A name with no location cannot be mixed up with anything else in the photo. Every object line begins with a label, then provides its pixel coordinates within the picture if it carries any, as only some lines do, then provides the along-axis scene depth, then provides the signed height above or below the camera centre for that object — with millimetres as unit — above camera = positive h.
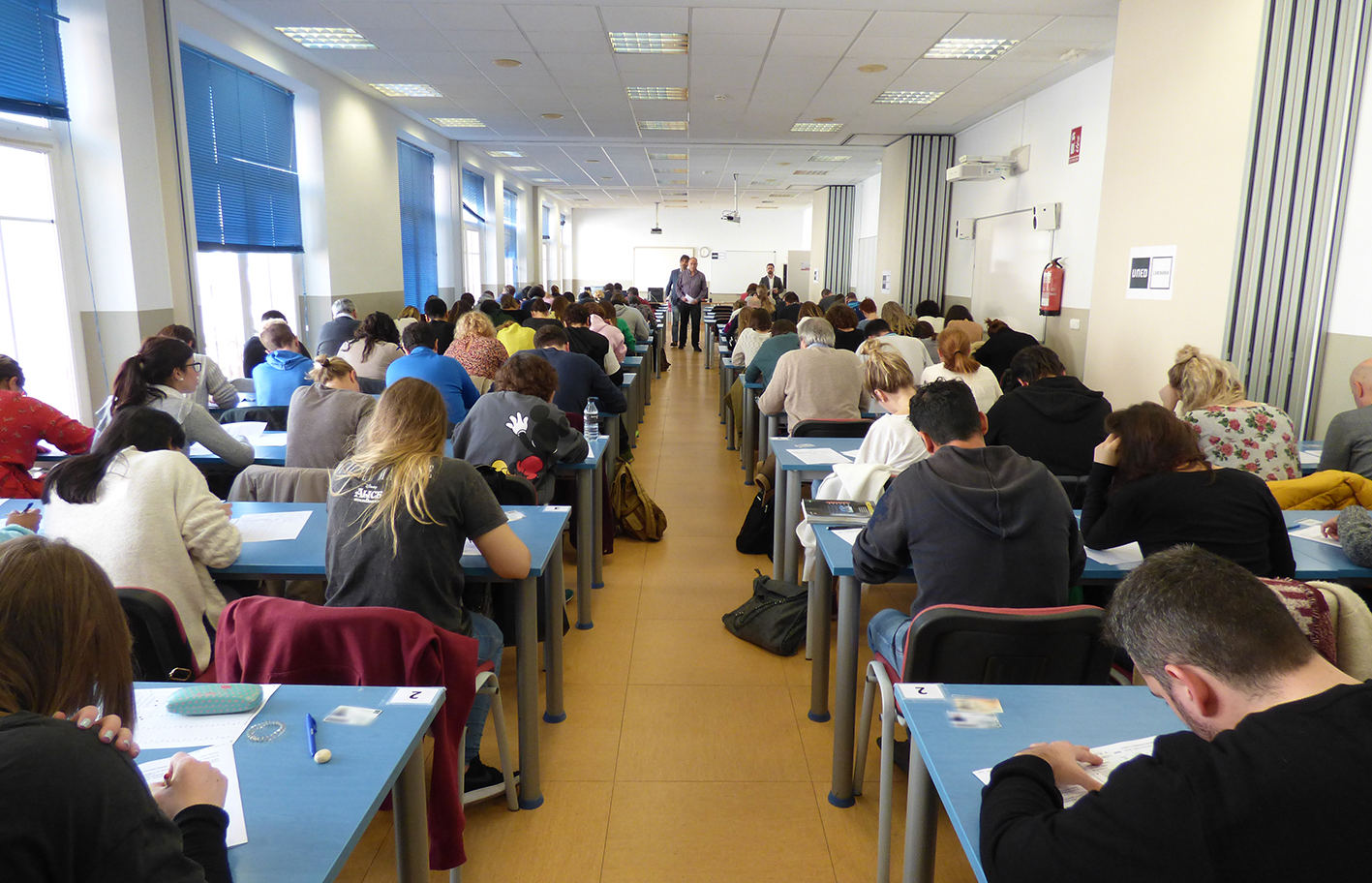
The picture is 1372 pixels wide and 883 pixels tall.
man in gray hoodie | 2006 -577
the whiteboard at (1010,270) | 7914 +158
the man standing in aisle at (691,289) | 13422 -104
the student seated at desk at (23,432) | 3152 -580
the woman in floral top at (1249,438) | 3010 -534
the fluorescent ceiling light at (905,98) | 7882 +1759
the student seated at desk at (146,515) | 2055 -582
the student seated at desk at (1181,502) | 2213 -567
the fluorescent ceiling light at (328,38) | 6309 +1836
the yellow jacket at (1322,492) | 2957 -710
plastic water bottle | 4317 -715
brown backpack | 4836 -1297
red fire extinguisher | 7266 -24
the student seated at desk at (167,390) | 3131 -411
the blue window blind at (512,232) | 17172 +1007
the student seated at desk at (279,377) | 4648 -528
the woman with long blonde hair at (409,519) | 2053 -581
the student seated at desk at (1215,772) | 882 -525
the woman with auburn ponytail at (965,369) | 4469 -441
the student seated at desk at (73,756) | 838 -495
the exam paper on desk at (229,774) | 1187 -768
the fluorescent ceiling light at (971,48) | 6164 +1751
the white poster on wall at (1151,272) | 4789 +81
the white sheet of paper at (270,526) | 2521 -753
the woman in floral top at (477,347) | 5172 -403
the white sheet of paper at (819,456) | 3492 -722
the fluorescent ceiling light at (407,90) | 8055 +1842
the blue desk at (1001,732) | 1378 -769
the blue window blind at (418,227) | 10359 +694
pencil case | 1505 -748
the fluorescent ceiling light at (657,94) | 7871 +1779
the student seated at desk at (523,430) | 3420 -601
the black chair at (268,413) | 4352 -689
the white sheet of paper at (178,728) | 1415 -766
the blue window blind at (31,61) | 4316 +1145
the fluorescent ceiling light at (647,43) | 6160 +1773
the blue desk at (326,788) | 1156 -775
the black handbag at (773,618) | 3461 -1395
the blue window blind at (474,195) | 13188 +1385
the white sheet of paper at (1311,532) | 2634 -773
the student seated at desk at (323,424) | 3295 -555
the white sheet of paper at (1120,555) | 2406 -773
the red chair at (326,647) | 1707 -740
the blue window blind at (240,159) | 6078 +944
